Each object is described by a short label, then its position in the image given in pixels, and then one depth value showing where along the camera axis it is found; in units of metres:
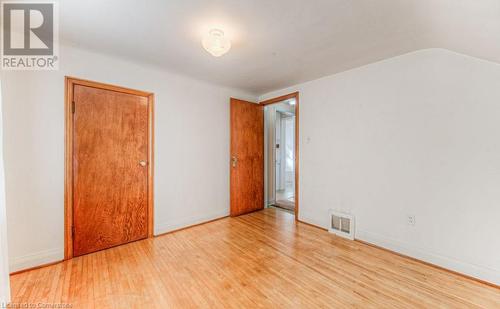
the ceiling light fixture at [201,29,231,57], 1.85
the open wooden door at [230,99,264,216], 3.77
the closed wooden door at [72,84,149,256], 2.34
